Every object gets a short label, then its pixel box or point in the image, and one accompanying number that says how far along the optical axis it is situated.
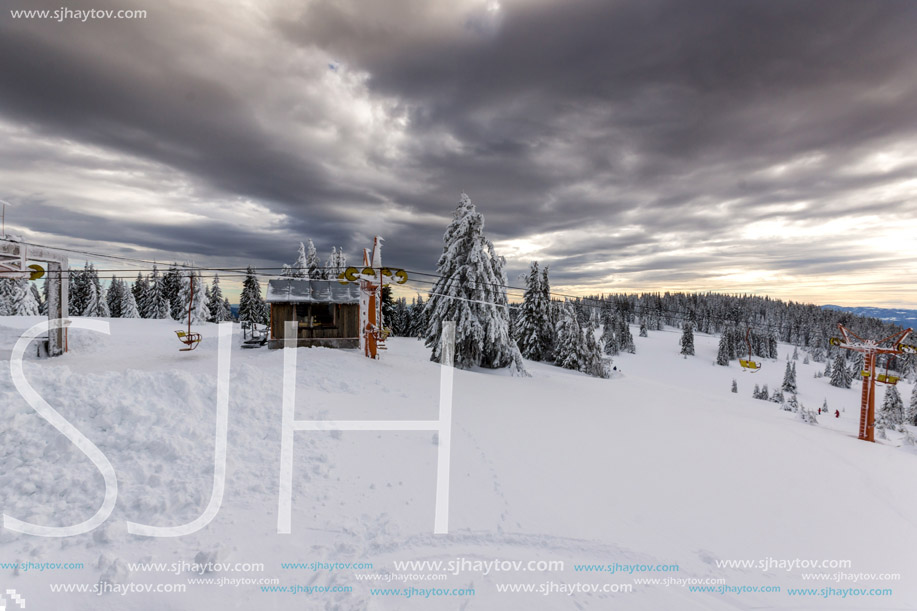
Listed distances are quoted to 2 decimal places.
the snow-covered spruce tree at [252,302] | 51.04
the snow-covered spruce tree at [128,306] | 53.72
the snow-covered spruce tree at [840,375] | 79.38
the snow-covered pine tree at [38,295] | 52.80
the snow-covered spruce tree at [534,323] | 37.34
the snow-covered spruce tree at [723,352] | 88.25
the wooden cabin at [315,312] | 21.06
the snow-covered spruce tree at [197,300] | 44.34
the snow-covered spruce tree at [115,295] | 60.00
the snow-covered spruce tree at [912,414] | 50.08
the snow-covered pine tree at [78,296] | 52.38
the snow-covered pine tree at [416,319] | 55.26
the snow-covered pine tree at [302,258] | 50.16
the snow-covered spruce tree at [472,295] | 21.38
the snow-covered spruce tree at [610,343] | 85.69
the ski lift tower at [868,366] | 17.02
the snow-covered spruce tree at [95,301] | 48.47
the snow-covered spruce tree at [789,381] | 69.50
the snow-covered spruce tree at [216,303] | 59.47
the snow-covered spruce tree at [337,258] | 49.88
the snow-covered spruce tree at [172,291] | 55.96
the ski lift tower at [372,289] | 16.95
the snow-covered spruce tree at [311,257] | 50.71
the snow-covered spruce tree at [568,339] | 36.28
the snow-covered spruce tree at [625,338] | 91.81
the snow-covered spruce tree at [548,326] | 38.00
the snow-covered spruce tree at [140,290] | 60.59
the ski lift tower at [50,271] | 15.09
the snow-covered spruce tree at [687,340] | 92.62
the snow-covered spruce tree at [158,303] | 53.88
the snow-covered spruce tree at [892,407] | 46.67
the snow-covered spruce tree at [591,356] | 35.72
